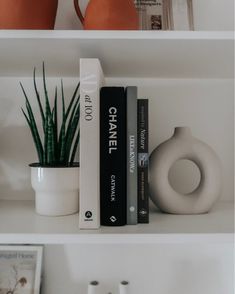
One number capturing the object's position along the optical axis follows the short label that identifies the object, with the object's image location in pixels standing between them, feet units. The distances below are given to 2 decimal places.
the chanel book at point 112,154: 1.87
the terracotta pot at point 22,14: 1.87
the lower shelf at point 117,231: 1.73
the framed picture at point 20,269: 2.50
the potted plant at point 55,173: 2.07
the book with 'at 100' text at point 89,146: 1.81
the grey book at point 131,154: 1.91
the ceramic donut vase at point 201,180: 2.22
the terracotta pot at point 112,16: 1.90
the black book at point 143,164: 1.98
